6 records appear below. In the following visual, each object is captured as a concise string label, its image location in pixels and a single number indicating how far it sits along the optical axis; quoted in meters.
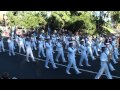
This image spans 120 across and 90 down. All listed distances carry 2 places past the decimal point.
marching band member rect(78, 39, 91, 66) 5.63
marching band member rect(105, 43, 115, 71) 5.18
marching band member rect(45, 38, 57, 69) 5.61
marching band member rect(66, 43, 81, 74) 5.40
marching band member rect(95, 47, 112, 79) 4.98
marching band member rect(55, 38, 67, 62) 5.83
